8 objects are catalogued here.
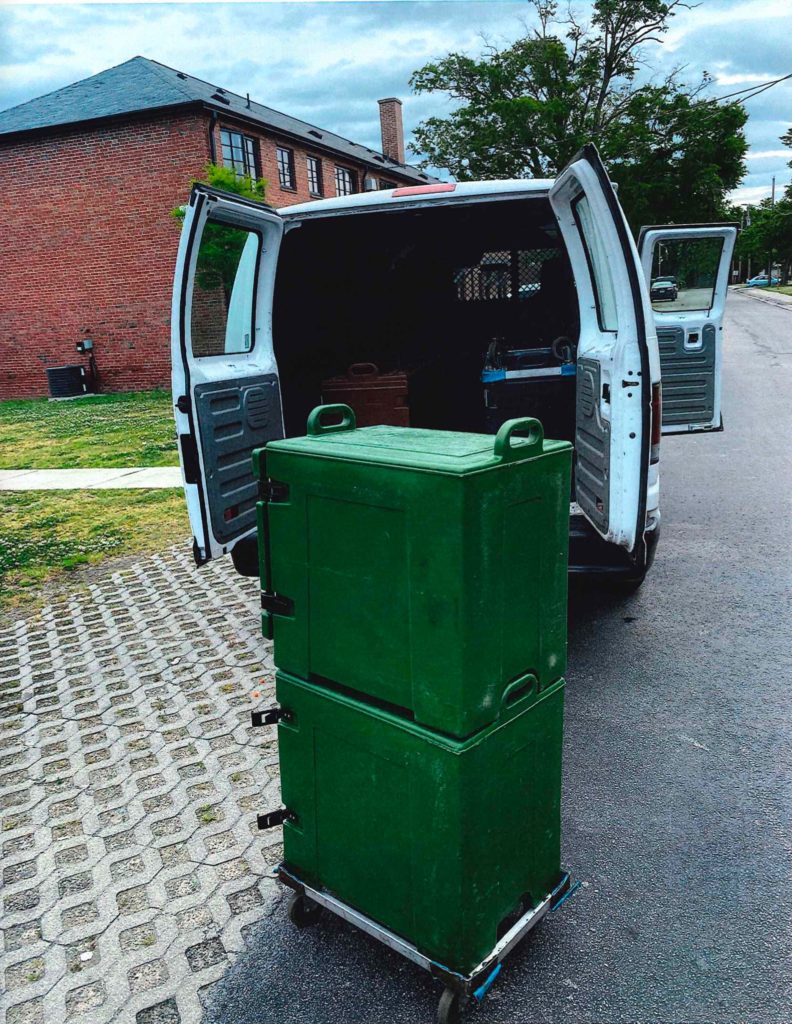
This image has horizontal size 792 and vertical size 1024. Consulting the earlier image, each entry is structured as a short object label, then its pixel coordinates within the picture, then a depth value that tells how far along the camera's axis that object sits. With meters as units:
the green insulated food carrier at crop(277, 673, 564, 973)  2.03
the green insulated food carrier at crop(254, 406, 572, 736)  1.92
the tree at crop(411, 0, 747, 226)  30.92
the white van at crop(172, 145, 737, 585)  3.70
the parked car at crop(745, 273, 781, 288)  64.51
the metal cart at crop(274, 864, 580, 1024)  2.06
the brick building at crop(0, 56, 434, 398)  19.30
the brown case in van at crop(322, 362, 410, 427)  5.65
